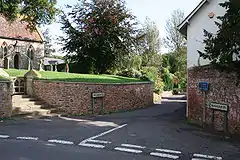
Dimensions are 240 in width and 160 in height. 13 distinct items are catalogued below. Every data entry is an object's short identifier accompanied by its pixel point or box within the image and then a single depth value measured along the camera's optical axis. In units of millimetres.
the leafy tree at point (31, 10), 19230
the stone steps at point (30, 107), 15898
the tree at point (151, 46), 43188
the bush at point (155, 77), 34119
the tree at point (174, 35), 49406
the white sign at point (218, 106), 12641
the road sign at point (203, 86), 14320
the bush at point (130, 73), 31125
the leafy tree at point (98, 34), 28875
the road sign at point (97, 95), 18709
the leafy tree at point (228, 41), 10160
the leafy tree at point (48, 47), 56881
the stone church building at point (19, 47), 36375
